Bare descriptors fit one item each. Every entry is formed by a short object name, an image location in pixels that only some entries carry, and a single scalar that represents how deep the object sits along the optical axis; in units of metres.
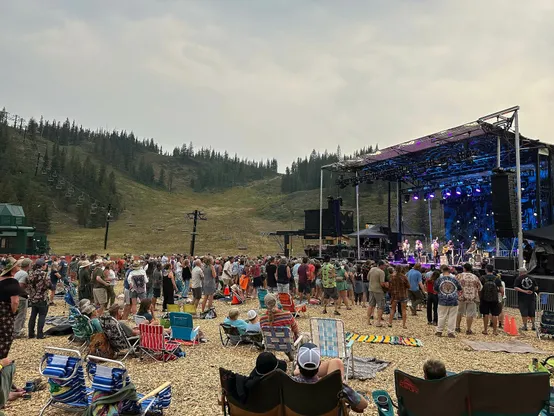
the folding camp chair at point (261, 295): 11.55
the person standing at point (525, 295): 8.97
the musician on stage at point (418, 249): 22.14
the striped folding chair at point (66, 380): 3.86
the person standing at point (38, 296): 7.33
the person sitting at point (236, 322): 6.99
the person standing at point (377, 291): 8.91
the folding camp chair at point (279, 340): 5.85
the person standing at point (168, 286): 10.76
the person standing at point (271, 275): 13.40
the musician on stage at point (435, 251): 22.07
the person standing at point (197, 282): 10.37
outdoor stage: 14.52
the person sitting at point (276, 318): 6.11
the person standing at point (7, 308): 4.18
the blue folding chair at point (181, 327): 7.17
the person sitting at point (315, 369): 2.70
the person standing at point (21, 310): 7.48
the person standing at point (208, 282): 10.60
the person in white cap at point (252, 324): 6.97
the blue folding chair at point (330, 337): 5.63
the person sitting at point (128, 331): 6.16
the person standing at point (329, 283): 10.95
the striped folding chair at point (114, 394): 3.29
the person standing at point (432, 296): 9.38
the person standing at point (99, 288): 9.05
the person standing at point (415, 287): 10.16
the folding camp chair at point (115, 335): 6.00
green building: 33.38
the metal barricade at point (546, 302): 10.64
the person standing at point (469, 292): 8.56
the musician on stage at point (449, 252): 21.21
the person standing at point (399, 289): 8.70
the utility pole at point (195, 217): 31.03
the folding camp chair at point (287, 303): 9.36
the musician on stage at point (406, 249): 23.78
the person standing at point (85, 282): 9.66
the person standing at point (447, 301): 8.19
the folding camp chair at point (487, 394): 2.66
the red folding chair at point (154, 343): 6.07
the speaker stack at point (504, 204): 14.11
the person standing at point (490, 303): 8.49
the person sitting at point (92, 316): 6.15
